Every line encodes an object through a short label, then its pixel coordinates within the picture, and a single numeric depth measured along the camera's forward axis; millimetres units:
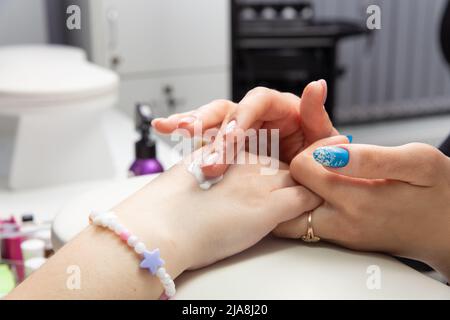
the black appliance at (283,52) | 2221
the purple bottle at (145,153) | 1311
